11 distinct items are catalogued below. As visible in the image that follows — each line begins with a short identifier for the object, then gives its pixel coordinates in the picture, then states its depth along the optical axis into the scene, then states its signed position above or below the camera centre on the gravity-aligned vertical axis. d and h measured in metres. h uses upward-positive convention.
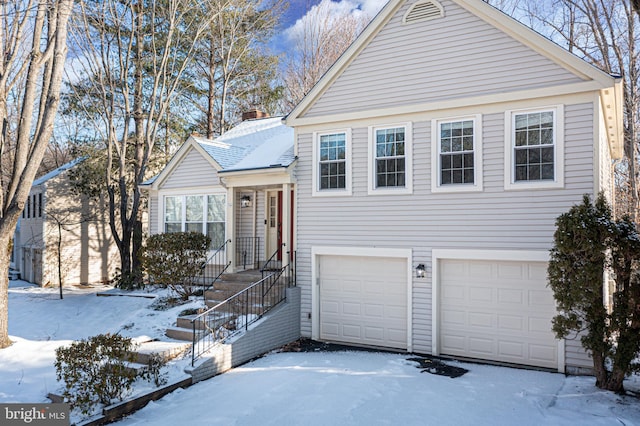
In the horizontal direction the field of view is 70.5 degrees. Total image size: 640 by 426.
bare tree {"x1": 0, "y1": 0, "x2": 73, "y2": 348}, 9.97 +2.68
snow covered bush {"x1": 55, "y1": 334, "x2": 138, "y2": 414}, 6.42 -2.29
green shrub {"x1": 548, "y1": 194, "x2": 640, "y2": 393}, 6.55 -0.96
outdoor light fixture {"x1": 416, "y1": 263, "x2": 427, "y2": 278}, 9.40 -1.11
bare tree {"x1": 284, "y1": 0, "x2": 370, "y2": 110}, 26.38 +10.32
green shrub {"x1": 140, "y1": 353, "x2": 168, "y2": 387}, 7.47 -2.64
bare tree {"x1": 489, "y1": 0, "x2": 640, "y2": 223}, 17.83 +7.21
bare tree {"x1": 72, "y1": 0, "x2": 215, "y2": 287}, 15.32 +5.41
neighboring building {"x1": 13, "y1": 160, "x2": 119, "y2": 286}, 19.53 -0.88
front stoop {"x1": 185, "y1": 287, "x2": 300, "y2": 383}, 8.31 -2.59
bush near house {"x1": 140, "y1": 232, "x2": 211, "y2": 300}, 11.55 -1.04
